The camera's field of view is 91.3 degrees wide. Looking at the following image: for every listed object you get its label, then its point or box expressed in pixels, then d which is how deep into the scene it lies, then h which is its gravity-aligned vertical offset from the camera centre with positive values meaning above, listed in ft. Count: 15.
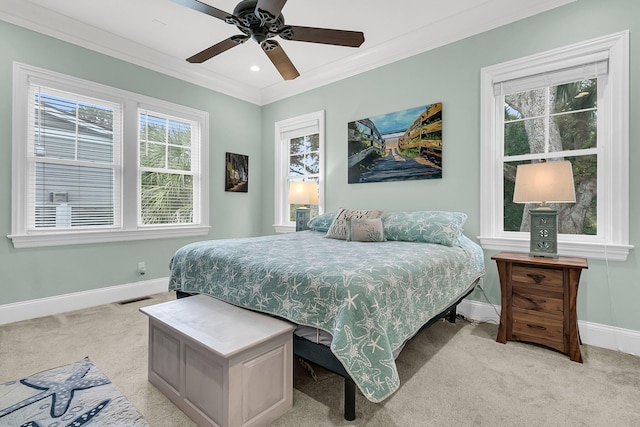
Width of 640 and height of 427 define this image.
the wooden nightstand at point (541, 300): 7.05 -2.13
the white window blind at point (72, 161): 9.84 +1.74
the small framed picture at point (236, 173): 14.94 +1.91
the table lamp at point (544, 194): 7.30 +0.42
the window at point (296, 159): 14.06 +2.59
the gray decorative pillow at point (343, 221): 9.89 -0.30
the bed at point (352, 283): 4.48 -1.32
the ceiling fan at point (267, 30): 6.13 +4.02
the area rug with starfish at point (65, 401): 4.96 -3.28
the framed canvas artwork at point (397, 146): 10.62 +2.42
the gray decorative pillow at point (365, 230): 9.18 -0.54
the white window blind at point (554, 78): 7.94 +3.68
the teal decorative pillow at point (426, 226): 8.51 -0.43
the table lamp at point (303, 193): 13.07 +0.80
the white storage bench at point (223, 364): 4.48 -2.38
